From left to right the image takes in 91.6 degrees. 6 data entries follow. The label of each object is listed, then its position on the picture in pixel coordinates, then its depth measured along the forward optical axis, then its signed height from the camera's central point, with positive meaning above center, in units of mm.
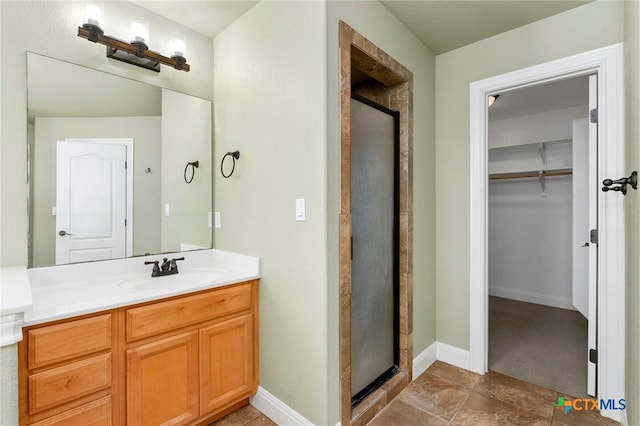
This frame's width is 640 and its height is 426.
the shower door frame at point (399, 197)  1714 +103
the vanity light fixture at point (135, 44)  1685 +990
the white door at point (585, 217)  2023 -44
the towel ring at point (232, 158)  2137 +385
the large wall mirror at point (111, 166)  1666 +295
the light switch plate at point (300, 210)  1713 +15
